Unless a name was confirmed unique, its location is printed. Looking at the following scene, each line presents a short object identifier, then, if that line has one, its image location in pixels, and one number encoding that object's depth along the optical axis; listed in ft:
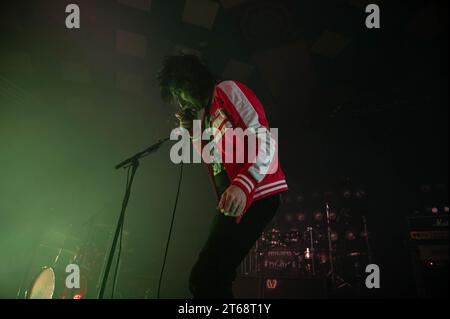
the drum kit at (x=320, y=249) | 15.46
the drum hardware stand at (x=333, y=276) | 15.16
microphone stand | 5.46
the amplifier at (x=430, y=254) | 13.23
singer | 4.05
